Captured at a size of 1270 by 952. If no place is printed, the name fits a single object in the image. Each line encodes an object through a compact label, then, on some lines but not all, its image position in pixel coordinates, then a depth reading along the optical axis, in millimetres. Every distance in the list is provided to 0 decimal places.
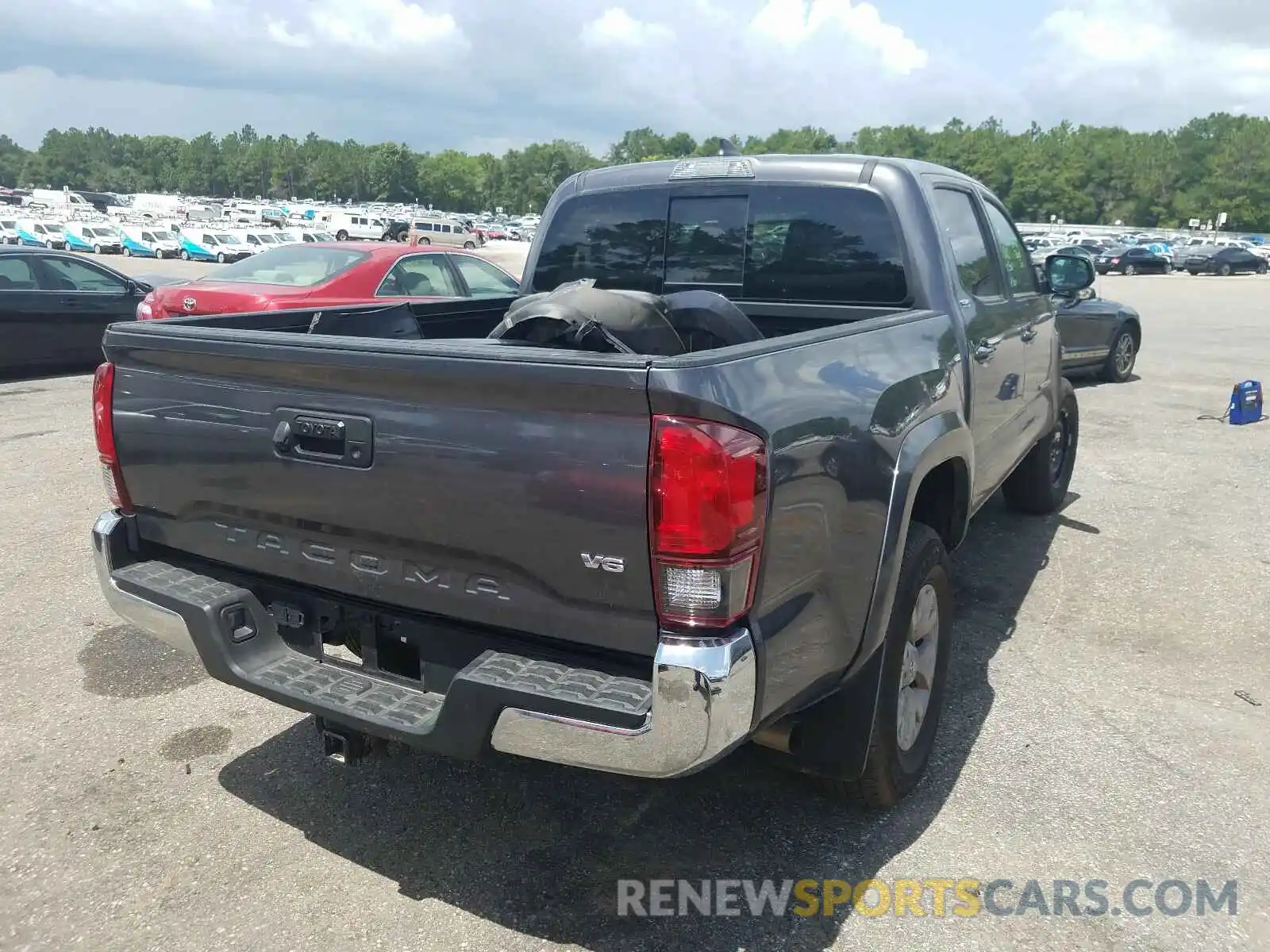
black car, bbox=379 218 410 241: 46375
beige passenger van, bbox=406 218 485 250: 52506
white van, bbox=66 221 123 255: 46250
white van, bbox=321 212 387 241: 63156
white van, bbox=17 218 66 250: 46312
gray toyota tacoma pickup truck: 2201
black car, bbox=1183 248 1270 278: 49656
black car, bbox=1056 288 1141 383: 11703
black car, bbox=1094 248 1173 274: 48875
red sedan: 9117
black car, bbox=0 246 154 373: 10672
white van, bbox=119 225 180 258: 45188
